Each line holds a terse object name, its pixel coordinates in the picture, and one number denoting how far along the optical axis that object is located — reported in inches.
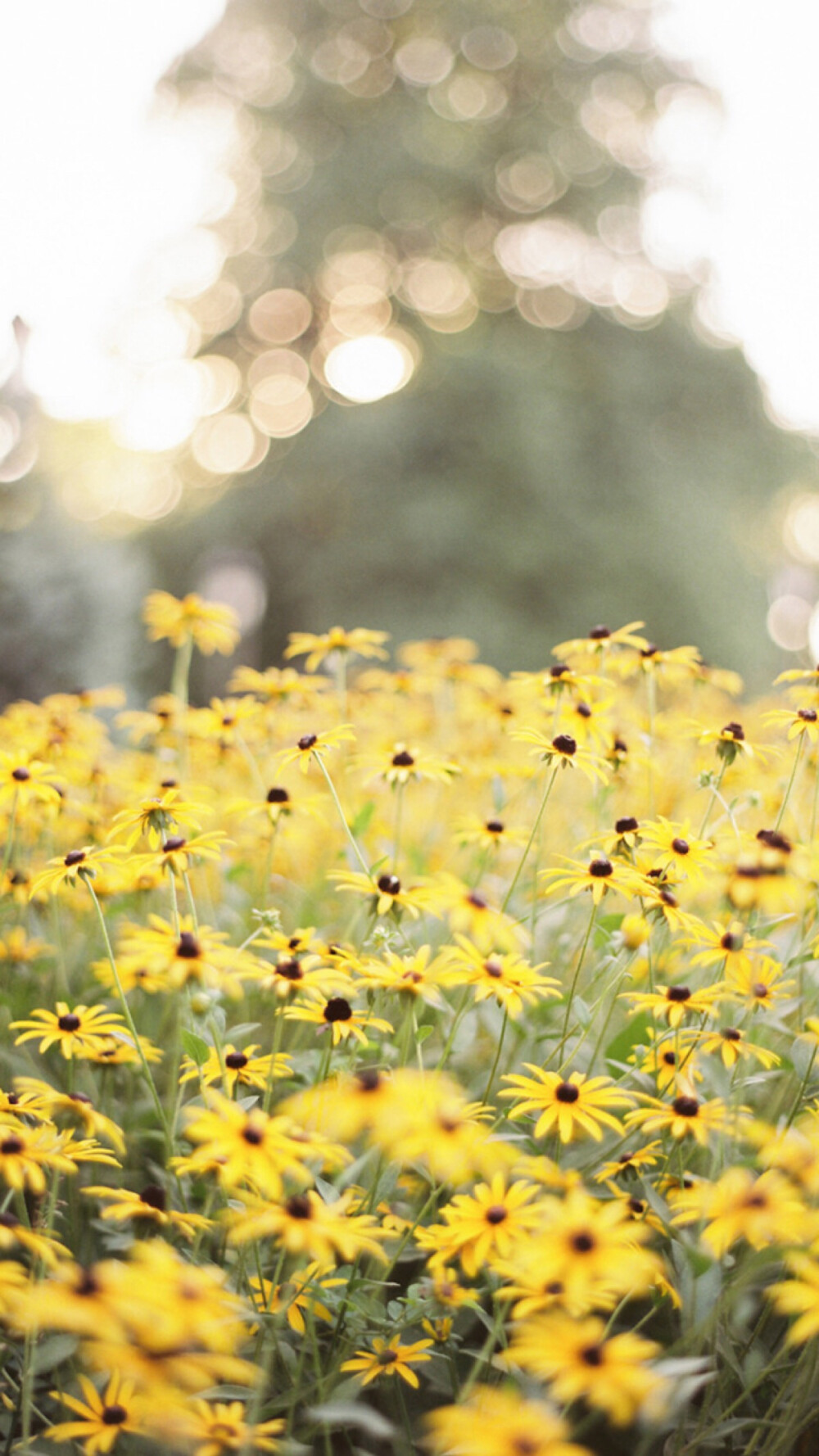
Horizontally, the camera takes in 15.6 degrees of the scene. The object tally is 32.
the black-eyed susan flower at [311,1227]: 46.9
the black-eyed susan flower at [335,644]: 64.7
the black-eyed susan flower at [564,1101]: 50.7
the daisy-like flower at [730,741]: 58.0
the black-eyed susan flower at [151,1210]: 49.6
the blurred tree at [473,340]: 334.4
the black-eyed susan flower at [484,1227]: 48.7
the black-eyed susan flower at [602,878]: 52.8
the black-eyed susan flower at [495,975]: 51.1
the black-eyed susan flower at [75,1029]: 52.8
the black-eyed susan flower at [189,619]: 65.8
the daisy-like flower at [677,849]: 53.8
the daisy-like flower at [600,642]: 60.9
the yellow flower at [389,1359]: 49.9
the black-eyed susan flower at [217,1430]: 46.7
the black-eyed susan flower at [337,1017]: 51.2
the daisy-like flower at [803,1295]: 46.1
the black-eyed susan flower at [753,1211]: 46.7
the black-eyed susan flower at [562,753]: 56.1
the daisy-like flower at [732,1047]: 51.8
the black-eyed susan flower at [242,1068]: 51.5
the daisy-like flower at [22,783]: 57.2
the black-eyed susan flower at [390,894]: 53.5
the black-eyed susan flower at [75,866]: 53.2
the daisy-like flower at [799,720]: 56.4
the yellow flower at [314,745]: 56.1
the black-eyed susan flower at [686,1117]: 50.7
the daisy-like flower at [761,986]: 50.8
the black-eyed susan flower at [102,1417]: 48.4
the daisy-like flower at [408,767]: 57.5
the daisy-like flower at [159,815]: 54.1
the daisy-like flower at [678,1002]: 51.6
